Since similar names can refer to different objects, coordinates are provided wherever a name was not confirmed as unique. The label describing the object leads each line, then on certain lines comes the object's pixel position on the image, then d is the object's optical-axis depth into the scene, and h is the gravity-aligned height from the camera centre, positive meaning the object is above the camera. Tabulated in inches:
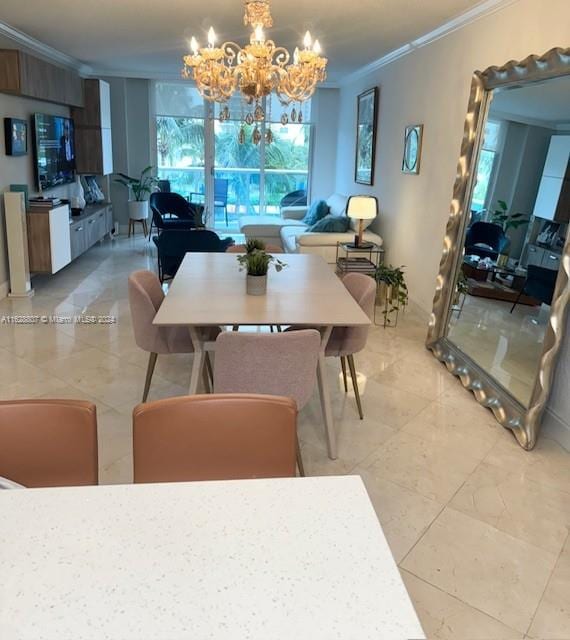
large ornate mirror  111.1 -17.4
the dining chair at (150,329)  111.3 -38.9
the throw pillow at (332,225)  240.1 -29.7
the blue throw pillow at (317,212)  292.9 -29.6
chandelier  118.9 +18.5
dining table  96.7 -29.4
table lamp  210.4 -18.3
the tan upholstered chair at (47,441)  54.2 -30.5
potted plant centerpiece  111.0 -24.3
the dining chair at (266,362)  83.4 -32.6
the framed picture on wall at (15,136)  197.3 -1.6
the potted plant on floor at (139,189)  333.1 -28.9
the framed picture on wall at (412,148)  196.2 +6.0
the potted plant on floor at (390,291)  181.5 -44.4
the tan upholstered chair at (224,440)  56.3 -30.2
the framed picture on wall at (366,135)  256.4 +12.4
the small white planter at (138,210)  331.3 -41.1
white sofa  228.8 -37.4
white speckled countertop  33.1 -28.8
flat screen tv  228.8 -6.7
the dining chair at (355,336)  112.7 -36.7
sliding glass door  344.2 -4.4
